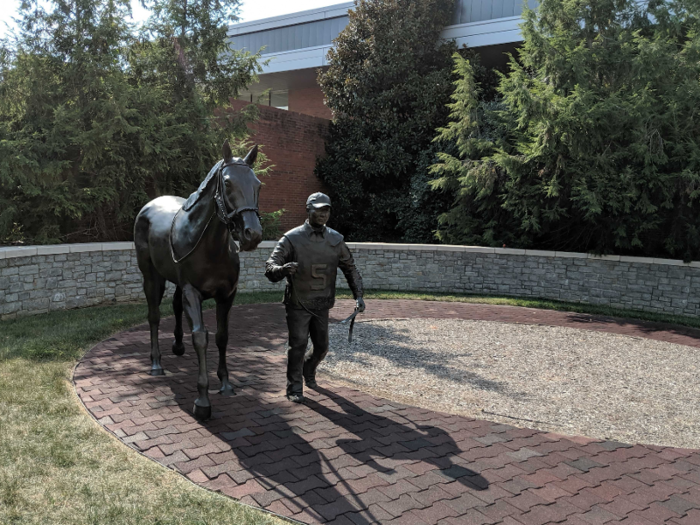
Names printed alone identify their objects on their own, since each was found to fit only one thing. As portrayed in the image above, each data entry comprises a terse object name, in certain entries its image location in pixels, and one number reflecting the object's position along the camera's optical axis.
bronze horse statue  4.37
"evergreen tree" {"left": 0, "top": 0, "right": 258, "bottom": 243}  10.72
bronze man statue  5.23
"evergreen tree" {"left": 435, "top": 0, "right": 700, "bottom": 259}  11.41
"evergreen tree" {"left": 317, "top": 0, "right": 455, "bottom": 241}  17.00
